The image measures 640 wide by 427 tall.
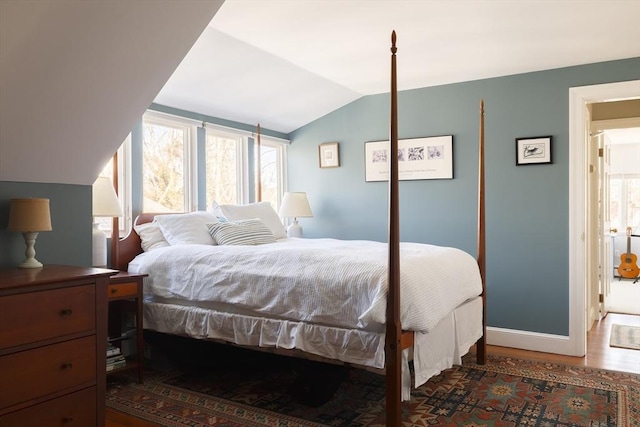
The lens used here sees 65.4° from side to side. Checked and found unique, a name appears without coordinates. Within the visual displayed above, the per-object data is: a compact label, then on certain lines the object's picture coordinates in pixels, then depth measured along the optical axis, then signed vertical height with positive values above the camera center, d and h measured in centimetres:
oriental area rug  261 -112
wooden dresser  179 -53
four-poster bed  232 -58
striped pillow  366 -19
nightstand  304 -78
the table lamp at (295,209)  499 -2
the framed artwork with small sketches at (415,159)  456 +45
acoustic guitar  760 -95
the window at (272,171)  532 +40
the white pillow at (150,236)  372 -21
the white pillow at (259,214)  412 -6
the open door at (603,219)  514 -16
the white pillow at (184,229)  364 -16
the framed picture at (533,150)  406 +45
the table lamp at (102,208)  319 +0
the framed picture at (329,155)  520 +54
